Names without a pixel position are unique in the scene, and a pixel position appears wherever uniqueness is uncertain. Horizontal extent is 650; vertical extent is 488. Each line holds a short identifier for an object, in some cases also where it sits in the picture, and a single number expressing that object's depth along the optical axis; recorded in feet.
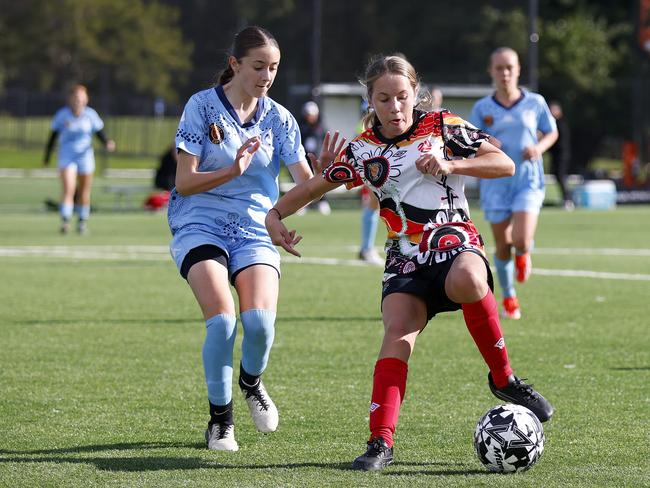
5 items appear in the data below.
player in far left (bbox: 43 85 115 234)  130.21
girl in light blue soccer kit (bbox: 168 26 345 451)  38.40
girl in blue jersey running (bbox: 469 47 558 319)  70.03
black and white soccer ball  34.78
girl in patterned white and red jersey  36.27
